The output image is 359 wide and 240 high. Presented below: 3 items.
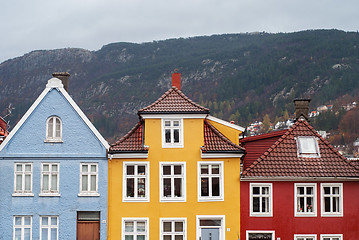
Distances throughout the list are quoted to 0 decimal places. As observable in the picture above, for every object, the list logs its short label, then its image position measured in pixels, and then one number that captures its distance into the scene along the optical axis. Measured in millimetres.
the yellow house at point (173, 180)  29469
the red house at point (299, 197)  29734
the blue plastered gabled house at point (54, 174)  29141
